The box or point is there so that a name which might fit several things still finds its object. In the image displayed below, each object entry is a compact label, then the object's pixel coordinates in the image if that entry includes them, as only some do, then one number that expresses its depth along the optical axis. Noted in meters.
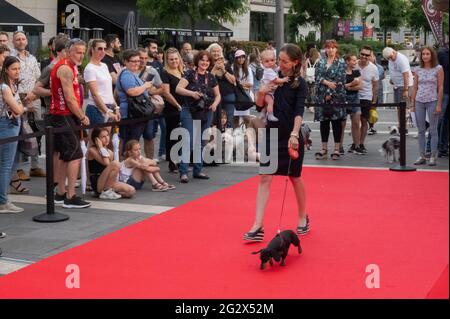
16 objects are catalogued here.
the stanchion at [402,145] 11.23
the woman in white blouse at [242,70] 14.38
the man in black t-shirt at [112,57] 11.64
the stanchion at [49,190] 8.02
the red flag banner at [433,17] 12.69
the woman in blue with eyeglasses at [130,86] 10.20
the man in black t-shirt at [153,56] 12.94
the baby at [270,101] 6.96
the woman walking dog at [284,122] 6.92
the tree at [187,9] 30.58
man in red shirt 8.50
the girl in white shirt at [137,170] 9.74
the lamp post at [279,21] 25.17
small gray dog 12.06
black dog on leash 6.04
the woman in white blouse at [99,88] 9.43
